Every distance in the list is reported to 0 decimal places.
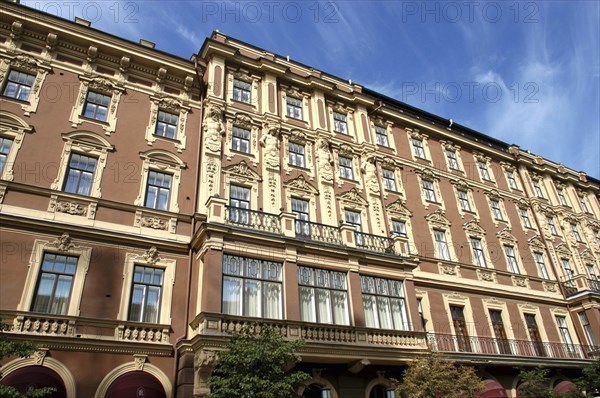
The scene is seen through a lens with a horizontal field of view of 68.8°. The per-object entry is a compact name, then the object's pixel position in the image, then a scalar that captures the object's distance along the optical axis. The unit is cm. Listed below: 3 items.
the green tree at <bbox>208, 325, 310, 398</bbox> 1166
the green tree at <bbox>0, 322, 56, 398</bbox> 960
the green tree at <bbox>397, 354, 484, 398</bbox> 1495
